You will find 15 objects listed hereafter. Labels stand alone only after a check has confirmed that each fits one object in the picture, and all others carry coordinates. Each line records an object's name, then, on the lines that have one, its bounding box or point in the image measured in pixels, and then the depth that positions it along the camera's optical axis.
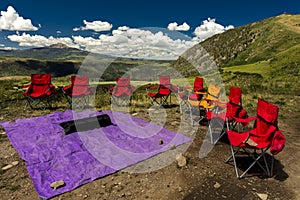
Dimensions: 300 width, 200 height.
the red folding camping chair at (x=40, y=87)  7.82
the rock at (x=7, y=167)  3.96
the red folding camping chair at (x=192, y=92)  6.90
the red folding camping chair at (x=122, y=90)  8.37
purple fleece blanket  3.71
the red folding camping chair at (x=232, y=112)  4.89
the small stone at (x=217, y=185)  3.37
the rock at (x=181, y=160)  3.97
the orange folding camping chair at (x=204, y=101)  6.29
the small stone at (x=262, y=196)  3.10
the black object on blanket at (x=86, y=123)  5.44
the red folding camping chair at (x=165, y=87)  8.11
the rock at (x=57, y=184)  3.36
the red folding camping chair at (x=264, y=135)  3.39
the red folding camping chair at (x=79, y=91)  7.98
